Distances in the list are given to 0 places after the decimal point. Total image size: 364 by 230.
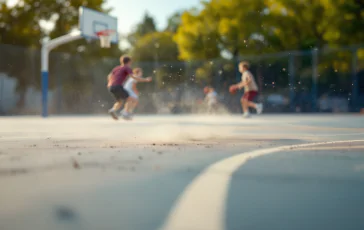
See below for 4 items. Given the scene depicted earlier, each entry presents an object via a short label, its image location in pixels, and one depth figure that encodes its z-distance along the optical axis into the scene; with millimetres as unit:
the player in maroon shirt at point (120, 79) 14492
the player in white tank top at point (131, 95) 15812
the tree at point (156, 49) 51562
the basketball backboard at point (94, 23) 21406
